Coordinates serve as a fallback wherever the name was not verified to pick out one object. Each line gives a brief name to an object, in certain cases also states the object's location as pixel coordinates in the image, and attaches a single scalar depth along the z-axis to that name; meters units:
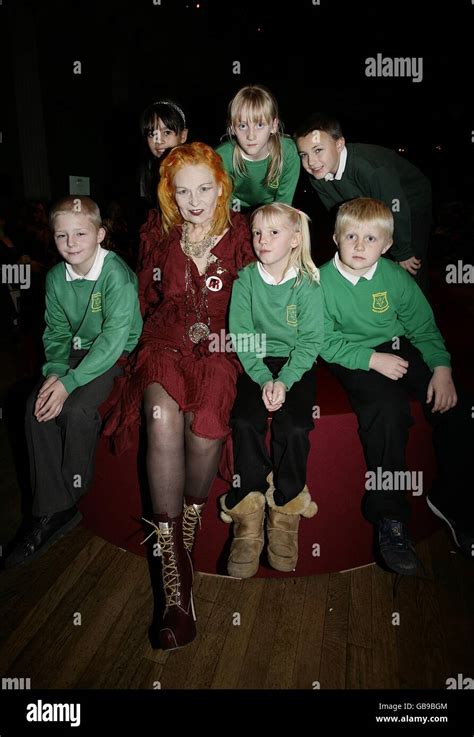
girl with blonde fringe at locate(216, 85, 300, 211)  2.25
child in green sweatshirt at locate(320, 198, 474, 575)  1.82
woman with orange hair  1.75
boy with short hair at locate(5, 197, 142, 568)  1.93
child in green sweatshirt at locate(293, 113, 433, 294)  2.33
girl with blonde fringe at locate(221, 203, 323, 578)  1.79
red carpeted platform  1.89
